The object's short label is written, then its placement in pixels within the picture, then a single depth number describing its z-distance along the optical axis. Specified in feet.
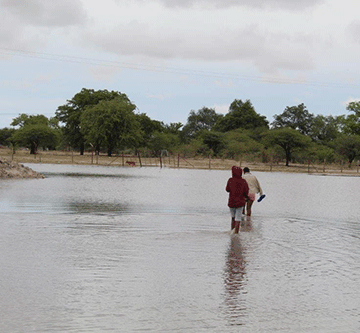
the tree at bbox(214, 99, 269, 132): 406.21
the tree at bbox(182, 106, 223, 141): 453.17
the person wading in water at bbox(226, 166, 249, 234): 46.75
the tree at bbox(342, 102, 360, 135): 377.71
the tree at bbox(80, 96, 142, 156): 286.66
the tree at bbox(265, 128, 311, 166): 282.15
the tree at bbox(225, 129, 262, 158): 292.61
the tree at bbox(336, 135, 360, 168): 304.09
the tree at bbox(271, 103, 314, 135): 414.00
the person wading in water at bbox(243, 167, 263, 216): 60.29
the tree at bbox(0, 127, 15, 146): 473.67
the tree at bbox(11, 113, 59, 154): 311.68
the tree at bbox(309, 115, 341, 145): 414.00
